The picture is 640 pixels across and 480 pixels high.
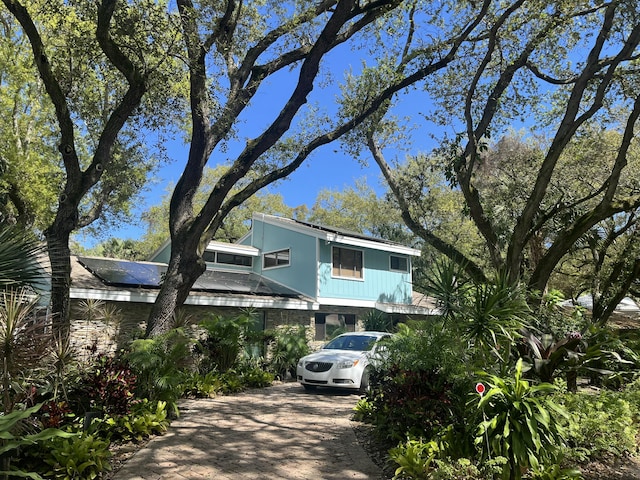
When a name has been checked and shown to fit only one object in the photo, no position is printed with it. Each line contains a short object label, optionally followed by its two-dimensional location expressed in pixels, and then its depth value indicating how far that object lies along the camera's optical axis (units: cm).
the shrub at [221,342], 1256
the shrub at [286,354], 1448
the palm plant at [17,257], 573
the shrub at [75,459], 516
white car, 1134
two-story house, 1470
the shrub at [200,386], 1073
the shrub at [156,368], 767
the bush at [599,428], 569
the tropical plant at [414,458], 518
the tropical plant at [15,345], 440
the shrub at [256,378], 1267
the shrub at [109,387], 670
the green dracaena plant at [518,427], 465
